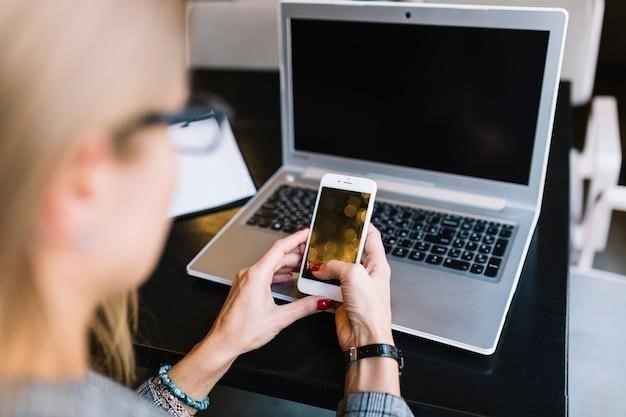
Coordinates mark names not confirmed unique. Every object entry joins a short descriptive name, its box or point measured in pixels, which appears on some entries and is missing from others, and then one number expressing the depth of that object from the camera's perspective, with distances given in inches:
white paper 40.4
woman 17.1
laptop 32.0
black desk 27.3
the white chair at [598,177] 49.2
